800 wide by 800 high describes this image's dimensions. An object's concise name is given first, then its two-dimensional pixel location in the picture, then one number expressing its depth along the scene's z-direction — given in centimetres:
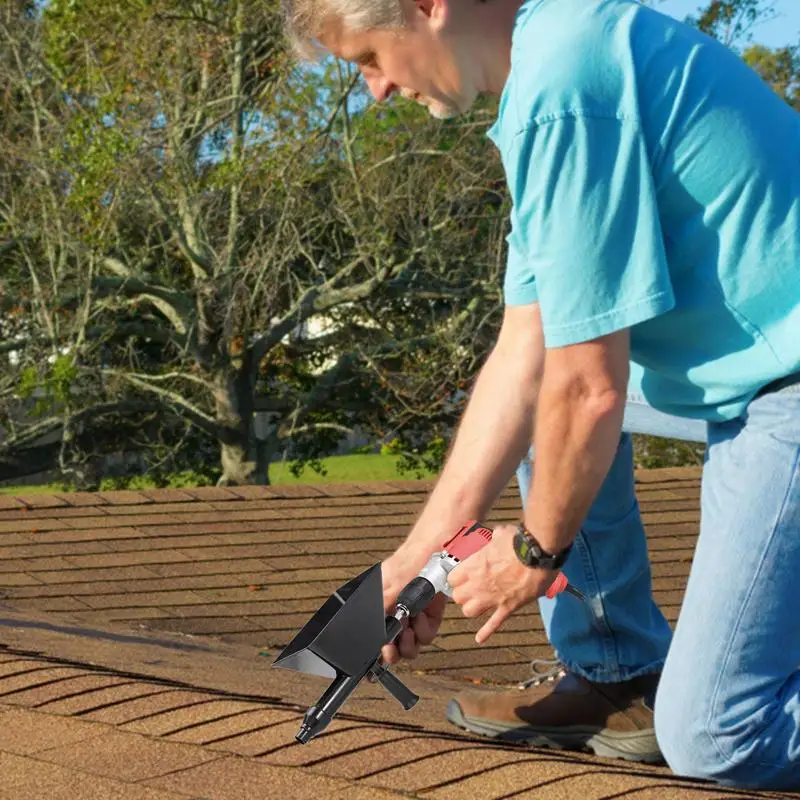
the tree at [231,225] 1424
